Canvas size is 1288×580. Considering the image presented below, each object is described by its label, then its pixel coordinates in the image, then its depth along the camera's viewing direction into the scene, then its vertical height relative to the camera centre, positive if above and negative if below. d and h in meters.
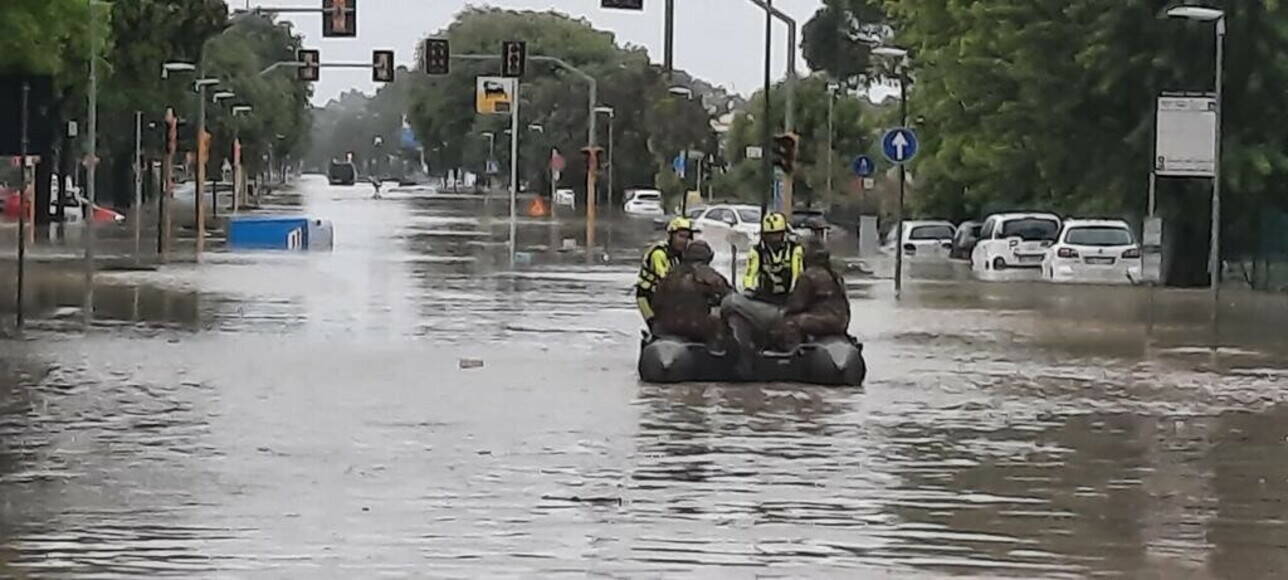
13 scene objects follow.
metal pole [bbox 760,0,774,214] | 50.34 +0.91
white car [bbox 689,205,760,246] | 71.31 -1.63
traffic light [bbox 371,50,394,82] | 68.50 +2.67
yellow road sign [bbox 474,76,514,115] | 105.12 +2.95
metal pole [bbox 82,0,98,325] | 35.28 -0.44
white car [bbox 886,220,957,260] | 67.25 -1.84
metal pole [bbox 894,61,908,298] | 42.40 +1.04
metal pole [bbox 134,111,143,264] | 54.04 -1.13
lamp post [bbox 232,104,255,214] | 104.35 -0.35
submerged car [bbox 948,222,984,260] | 64.22 -1.74
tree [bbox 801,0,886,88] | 110.69 +5.98
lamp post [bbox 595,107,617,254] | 116.06 +0.92
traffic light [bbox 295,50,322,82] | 67.50 +2.58
